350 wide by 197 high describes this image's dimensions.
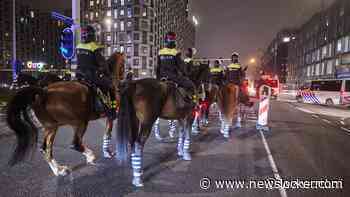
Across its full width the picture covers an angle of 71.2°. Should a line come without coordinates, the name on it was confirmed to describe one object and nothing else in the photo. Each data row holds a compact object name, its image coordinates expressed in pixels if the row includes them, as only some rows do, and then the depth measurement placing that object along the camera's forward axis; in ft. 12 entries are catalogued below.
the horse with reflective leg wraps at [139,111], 14.57
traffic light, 29.25
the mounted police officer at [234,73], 28.04
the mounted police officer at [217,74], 28.78
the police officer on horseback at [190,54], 22.95
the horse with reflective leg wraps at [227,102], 26.17
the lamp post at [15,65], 50.60
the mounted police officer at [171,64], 18.13
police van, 68.23
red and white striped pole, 30.28
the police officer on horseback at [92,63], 17.13
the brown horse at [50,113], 14.11
